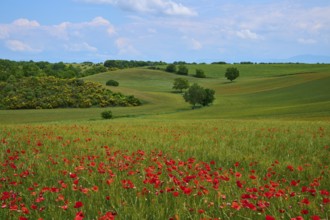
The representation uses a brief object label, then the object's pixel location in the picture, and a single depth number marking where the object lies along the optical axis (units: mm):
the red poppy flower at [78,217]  2835
